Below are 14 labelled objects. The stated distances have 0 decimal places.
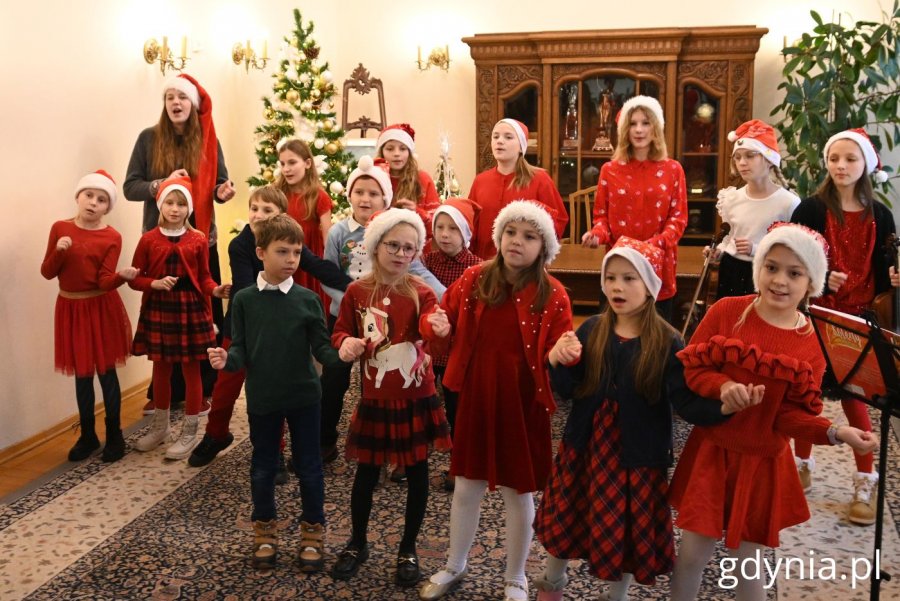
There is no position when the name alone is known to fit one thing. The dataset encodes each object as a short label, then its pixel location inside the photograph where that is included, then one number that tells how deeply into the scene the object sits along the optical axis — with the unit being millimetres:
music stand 2004
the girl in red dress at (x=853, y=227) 3402
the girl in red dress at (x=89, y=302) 3811
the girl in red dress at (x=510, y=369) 2561
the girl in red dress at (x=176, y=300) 3867
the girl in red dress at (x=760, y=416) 2199
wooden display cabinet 6941
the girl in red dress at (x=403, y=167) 4133
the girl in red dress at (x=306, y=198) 3938
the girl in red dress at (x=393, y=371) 2752
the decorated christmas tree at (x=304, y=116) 6121
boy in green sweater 2842
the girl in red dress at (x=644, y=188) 3926
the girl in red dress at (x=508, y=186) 4168
